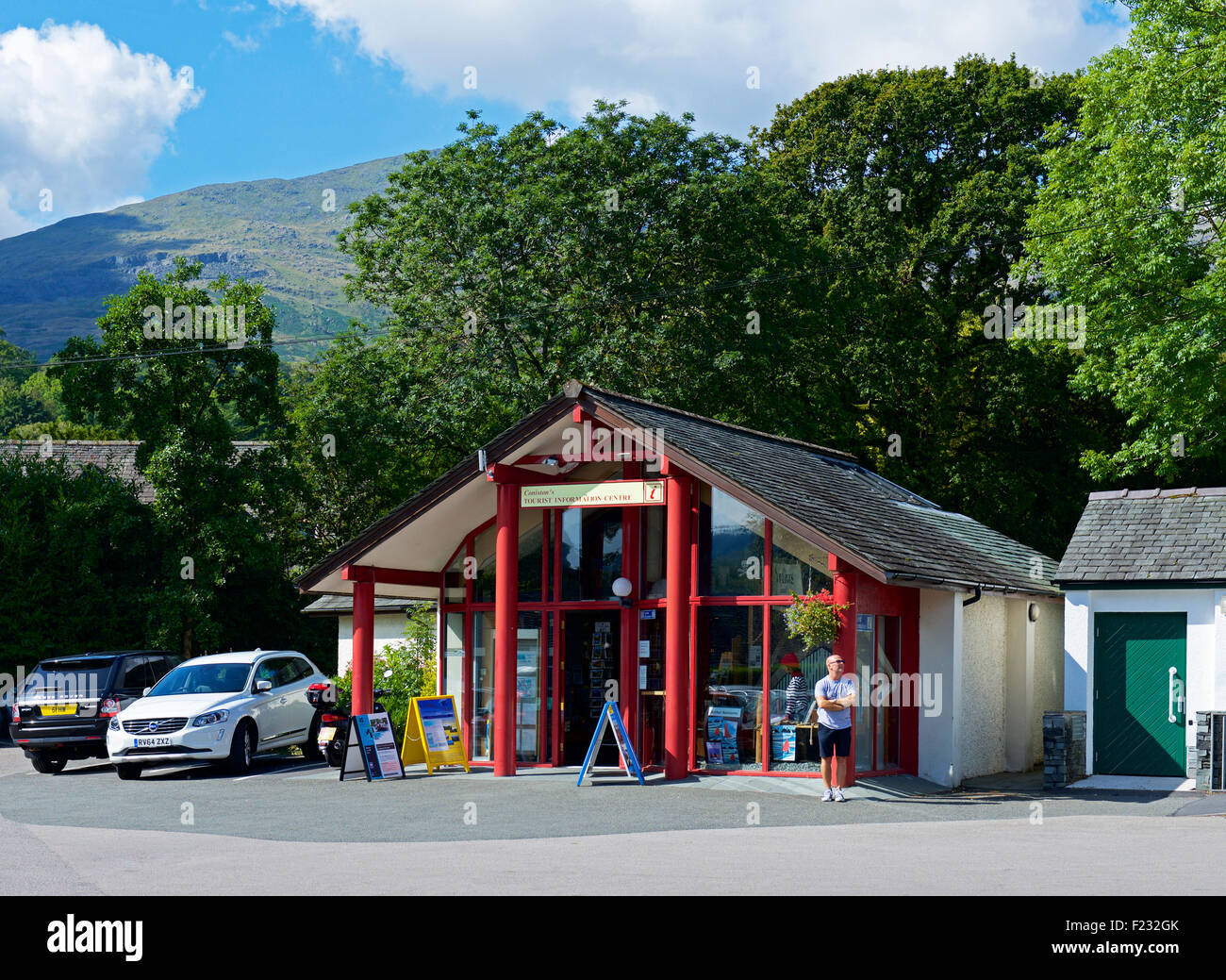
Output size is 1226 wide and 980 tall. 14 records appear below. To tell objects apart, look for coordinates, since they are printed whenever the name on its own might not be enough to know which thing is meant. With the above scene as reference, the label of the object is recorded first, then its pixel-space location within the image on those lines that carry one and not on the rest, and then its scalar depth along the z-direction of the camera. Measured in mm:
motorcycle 21250
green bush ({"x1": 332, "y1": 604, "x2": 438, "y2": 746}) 24391
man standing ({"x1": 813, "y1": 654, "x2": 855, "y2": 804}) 16641
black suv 22281
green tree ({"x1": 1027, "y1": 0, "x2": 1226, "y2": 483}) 27047
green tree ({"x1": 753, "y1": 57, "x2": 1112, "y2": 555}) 35969
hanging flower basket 17656
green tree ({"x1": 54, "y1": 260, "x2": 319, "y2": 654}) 30922
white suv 20531
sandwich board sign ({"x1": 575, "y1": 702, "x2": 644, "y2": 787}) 17922
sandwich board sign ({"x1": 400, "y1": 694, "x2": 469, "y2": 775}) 20516
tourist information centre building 18875
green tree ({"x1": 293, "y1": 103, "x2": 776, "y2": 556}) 32344
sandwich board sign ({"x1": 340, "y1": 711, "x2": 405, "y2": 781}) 19672
